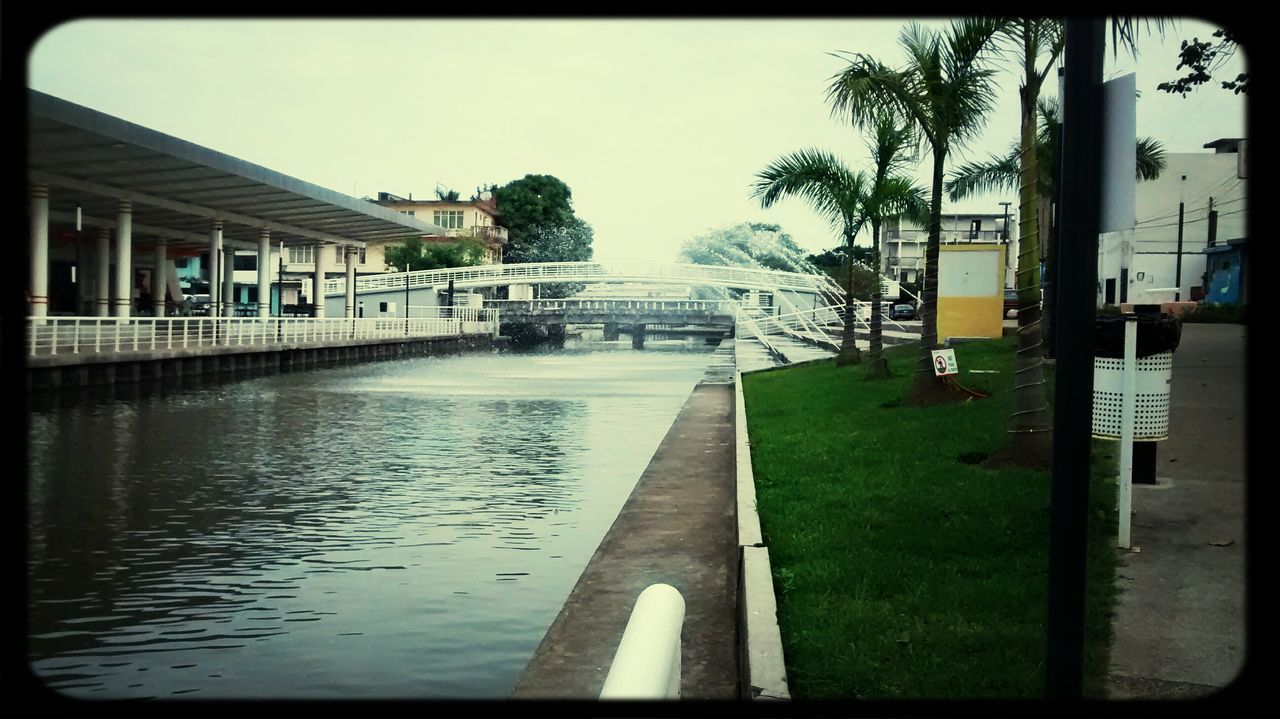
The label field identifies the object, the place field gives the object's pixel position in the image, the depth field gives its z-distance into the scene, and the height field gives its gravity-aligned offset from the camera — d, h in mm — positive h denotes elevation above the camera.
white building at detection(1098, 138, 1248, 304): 47219 +4464
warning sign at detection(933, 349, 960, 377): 14156 -522
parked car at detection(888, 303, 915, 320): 53878 +250
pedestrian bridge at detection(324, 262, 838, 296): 61078 +1901
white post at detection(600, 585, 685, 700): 1765 -544
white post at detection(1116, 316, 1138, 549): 6340 -553
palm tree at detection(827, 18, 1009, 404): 13219 +2605
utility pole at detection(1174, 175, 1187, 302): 41906 +2667
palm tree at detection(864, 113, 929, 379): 20206 +2262
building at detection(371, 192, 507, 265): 85438 +6950
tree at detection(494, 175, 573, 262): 93812 +8043
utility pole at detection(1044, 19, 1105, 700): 2639 -205
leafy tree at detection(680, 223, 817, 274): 114000 +6432
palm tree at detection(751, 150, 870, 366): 21897 +2459
